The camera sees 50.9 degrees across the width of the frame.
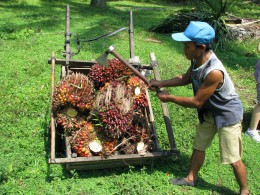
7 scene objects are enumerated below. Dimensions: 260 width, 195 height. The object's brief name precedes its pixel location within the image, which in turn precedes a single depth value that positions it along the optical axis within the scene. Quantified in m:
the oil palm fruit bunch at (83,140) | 2.99
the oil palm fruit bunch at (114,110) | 3.01
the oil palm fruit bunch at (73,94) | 3.10
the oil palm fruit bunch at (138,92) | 3.28
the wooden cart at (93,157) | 2.91
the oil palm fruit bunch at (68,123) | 3.11
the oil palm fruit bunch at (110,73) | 3.44
